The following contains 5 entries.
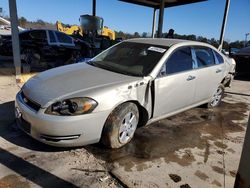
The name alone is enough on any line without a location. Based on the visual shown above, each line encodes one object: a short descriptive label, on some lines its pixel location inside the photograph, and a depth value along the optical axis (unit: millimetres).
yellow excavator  19446
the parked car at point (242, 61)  8215
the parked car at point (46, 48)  7063
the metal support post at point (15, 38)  4692
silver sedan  2243
